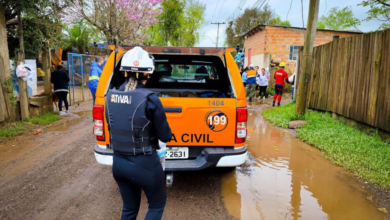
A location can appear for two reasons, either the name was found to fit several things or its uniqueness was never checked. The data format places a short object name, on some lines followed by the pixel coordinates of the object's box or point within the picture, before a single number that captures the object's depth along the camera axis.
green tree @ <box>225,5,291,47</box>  43.14
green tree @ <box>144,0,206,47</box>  32.56
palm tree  20.05
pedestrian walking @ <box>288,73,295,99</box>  12.97
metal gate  11.52
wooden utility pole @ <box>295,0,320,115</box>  7.31
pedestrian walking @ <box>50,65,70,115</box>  9.36
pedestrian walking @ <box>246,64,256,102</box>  13.77
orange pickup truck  3.41
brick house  16.92
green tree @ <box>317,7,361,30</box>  38.44
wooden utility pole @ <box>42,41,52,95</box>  9.34
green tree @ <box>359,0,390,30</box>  15.07
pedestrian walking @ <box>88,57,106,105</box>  8.31
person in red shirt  11.73
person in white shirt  13.93
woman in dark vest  2.12
